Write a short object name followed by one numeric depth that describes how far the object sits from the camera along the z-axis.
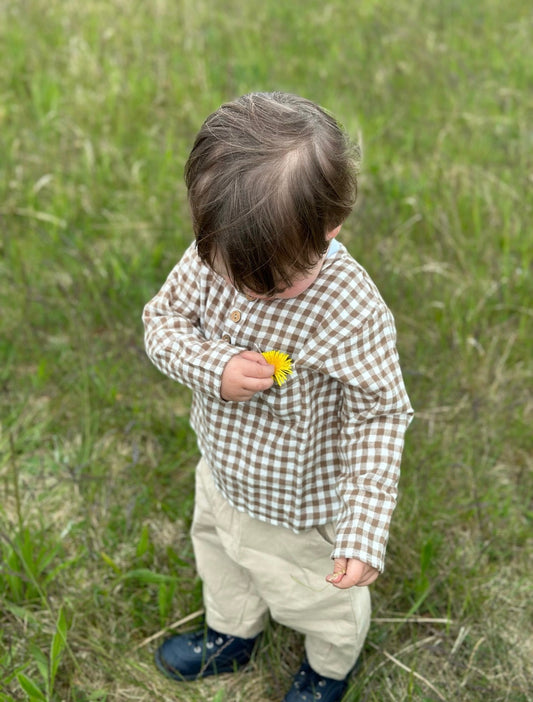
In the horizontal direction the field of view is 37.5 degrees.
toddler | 1.12
